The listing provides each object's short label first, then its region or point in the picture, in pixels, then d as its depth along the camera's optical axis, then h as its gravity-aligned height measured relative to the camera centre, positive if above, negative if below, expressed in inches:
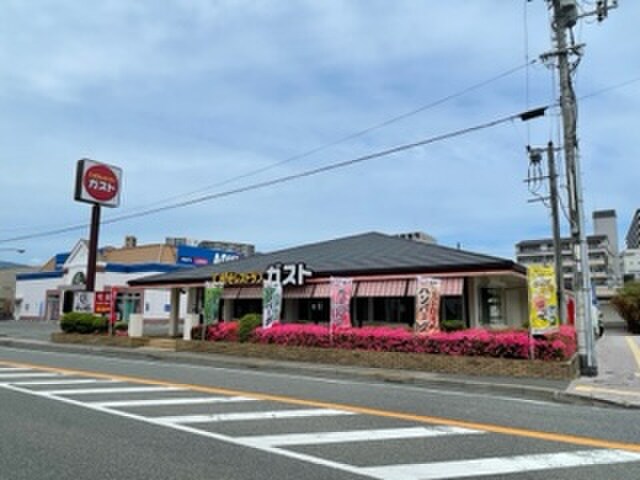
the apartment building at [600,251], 3233.3 +445.5
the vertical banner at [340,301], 706.8 +22.7
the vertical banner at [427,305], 630.5 +16.5
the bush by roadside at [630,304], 1565.0 +48.5
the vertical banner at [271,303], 770.8 +21.4
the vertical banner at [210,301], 820.6 +25.0
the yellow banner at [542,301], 536.1 +18.5
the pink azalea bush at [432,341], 540.1 -23.4
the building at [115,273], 1817.2 +154.6
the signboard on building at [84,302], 1063.6 +29.1
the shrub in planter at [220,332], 782.5 -20.7
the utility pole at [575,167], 512.4 +148.0
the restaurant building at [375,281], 722.2 +56.5
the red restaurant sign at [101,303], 1028.5 +26.4
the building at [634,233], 4601.4 +777.0
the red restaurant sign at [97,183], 1112.8 +277.0
